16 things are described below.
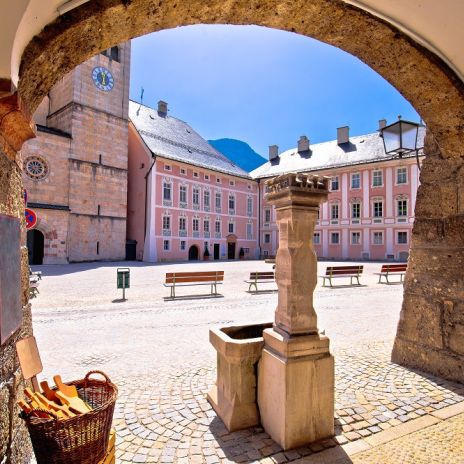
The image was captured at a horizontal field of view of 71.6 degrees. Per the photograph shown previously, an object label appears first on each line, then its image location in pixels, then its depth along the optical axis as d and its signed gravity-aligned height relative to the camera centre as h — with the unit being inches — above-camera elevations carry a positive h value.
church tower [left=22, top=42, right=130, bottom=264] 928.3 +244.9
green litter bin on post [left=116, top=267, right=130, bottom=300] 384.8 -41.0
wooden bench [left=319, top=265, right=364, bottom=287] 506.0 -38.5
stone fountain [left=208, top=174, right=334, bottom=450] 105.0 -37.6
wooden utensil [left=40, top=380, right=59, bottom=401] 82.4 -38.4
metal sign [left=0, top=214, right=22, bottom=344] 71.7 -7.9
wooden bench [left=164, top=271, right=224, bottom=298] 390.6 -39.0
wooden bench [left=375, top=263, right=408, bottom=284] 551.2 -37.7
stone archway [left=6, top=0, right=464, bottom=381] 87.0 +54.4
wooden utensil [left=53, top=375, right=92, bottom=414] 79.7 -39.9
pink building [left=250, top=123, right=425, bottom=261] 1165.7 +177.2
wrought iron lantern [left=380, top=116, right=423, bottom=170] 180.2 +64.4
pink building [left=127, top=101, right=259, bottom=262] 1128.2 +195.3
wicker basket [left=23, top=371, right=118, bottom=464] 68.6 -42.5
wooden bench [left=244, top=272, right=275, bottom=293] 450.6 -43.0
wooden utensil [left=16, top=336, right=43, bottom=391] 81.4 -30.2
